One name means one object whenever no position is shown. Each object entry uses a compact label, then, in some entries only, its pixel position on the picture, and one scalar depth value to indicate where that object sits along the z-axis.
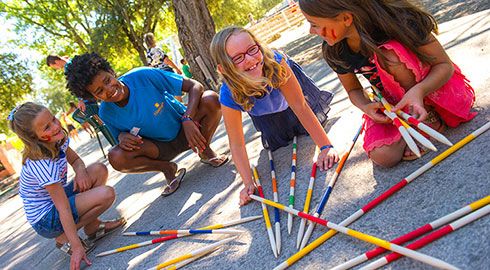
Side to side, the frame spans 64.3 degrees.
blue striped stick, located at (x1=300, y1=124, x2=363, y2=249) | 1.90
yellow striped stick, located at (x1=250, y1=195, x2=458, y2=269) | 1.30
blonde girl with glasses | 2.48
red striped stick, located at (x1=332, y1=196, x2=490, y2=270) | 1.51
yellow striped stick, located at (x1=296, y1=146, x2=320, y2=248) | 1.91
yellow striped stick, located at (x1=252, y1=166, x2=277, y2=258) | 1.94
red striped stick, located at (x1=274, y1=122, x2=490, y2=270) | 1.79
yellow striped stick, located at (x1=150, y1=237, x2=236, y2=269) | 2.21
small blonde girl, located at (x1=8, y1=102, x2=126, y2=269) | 2.76
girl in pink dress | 2.04
